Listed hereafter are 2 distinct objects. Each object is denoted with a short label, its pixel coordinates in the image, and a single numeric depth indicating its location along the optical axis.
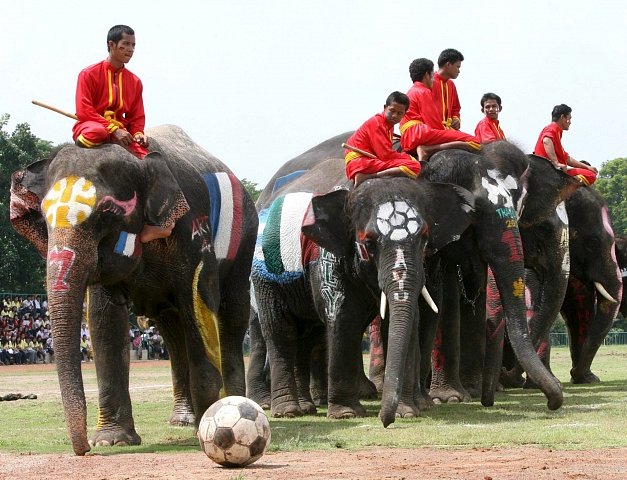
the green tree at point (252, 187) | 76.12
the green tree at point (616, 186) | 71.31
